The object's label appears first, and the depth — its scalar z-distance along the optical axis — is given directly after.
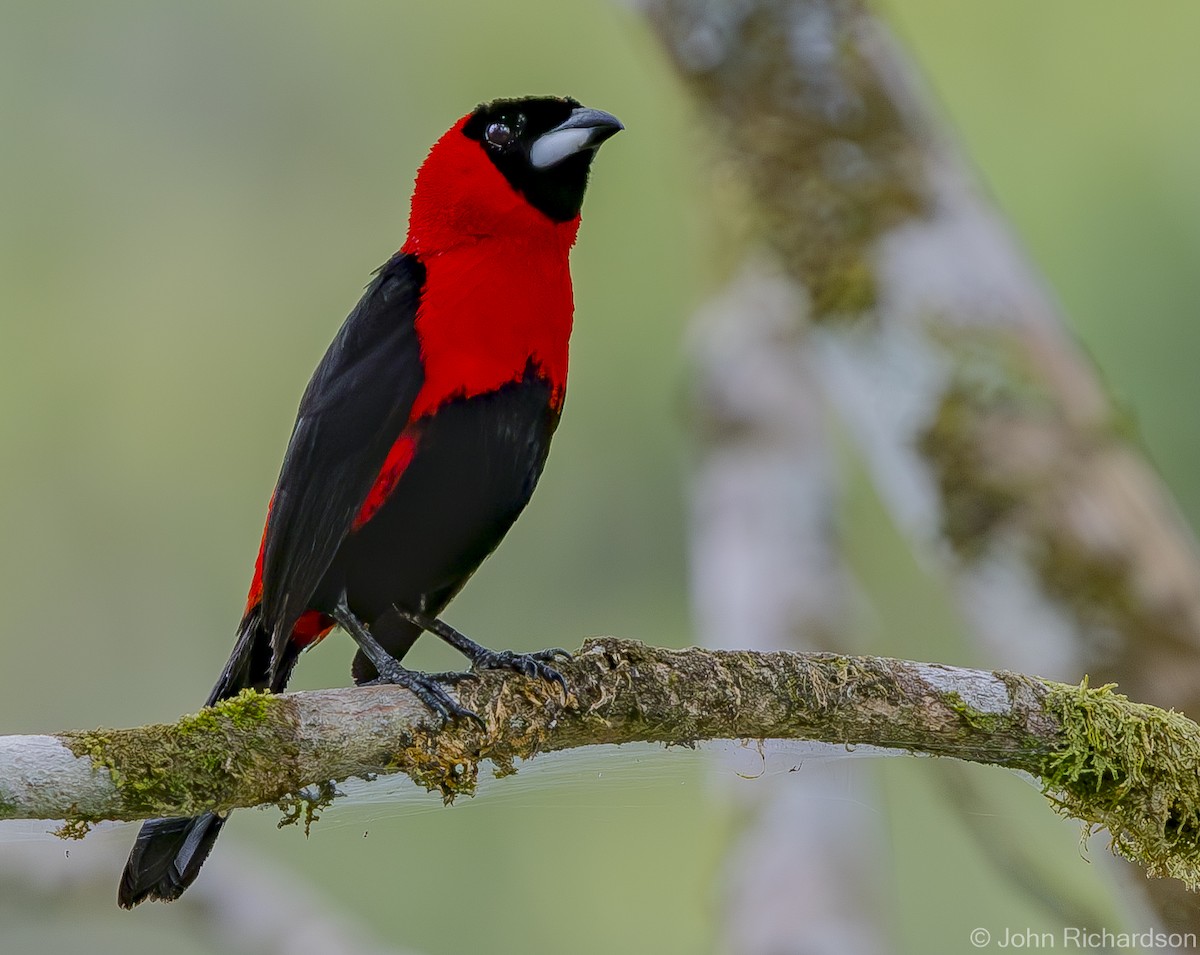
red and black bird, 5.64
